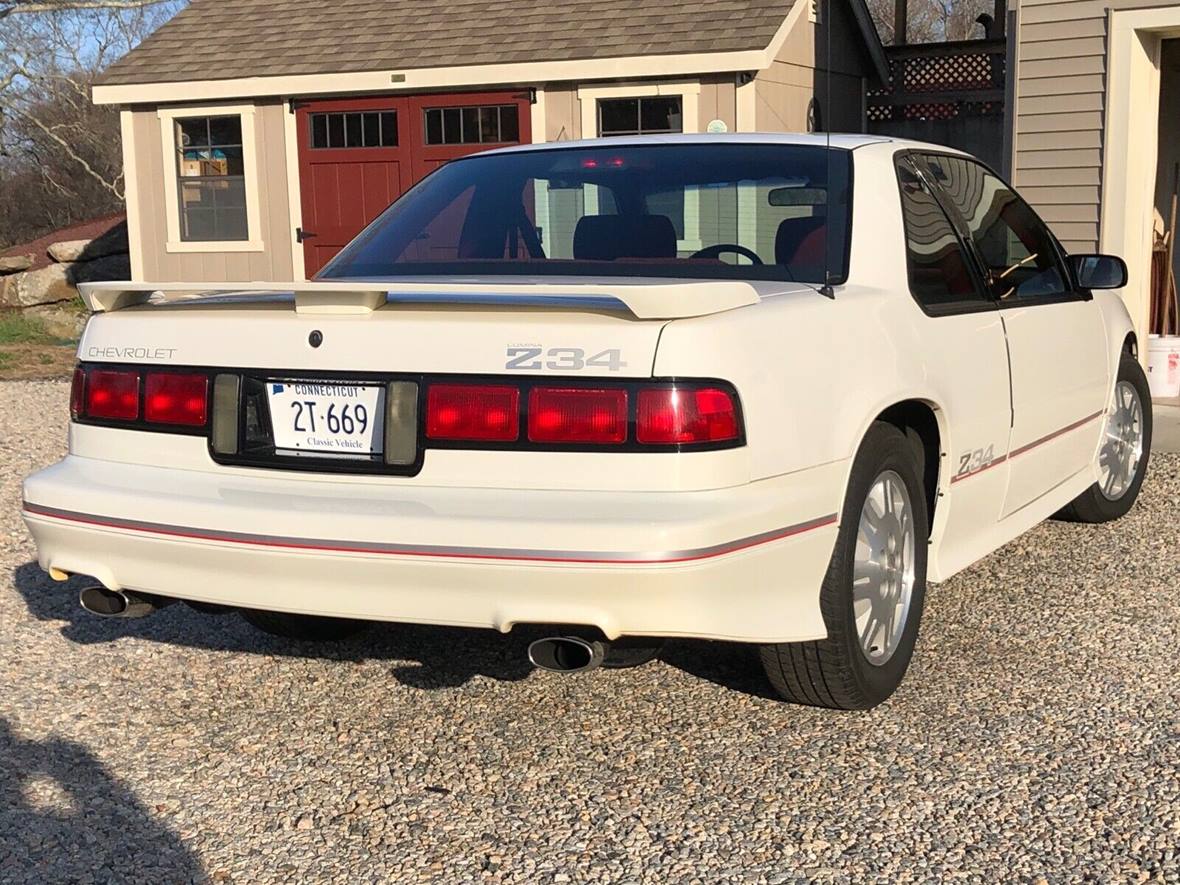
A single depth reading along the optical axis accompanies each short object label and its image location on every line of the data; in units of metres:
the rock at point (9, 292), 18.95
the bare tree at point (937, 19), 35.72
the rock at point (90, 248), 19.25
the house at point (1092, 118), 9.30
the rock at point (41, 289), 18.91
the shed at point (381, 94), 14.10
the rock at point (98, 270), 19.17
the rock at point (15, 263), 19.80
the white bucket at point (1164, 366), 9.81
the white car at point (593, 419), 3.12
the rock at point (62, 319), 17.23
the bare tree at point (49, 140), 30.28
